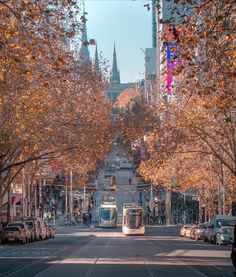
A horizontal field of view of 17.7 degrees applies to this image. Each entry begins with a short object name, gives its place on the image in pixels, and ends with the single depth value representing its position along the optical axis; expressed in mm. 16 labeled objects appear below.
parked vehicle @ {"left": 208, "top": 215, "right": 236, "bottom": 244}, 51694
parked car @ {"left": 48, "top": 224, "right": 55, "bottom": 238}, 67706
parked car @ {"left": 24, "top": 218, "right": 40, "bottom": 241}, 58438
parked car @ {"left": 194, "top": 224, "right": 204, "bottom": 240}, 61294
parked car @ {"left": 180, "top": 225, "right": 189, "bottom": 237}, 69994
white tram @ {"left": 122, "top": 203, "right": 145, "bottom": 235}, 73812
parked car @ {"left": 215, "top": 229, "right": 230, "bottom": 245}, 50975
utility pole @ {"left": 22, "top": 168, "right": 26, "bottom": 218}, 68000
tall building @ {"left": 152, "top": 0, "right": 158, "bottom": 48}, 185662
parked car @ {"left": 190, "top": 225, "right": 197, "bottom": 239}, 64812
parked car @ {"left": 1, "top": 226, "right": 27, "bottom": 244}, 53156
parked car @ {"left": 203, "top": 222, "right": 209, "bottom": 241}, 58156
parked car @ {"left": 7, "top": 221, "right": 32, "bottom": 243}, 53719
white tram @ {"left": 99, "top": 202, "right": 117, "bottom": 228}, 93125
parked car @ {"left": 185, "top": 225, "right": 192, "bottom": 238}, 67425
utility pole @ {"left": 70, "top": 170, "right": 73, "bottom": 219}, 109250
